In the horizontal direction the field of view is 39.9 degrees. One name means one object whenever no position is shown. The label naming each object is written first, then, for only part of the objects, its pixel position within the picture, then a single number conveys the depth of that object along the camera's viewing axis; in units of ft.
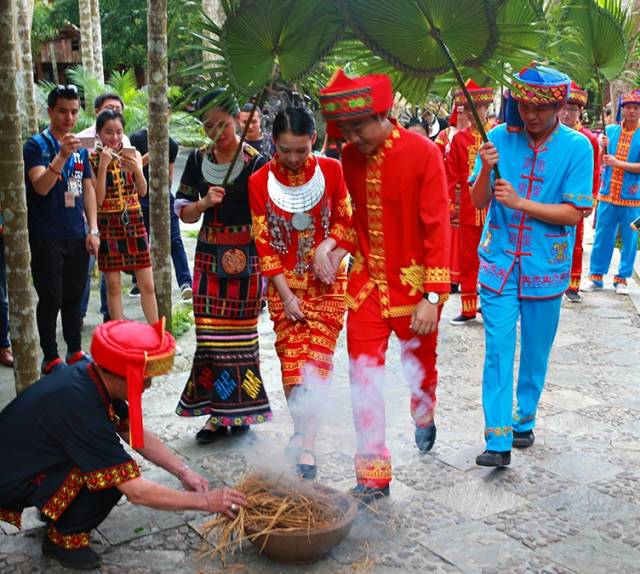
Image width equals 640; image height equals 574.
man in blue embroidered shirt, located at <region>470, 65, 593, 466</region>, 14.48
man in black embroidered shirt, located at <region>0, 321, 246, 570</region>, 10.72
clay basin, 11.28
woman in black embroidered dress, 15.72
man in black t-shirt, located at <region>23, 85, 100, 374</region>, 19.11
